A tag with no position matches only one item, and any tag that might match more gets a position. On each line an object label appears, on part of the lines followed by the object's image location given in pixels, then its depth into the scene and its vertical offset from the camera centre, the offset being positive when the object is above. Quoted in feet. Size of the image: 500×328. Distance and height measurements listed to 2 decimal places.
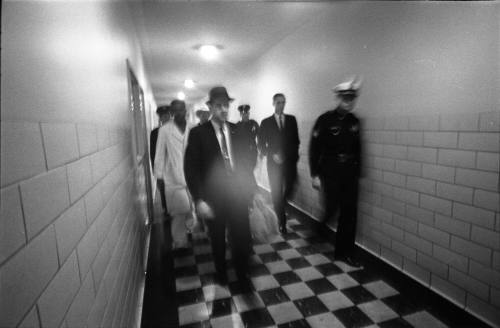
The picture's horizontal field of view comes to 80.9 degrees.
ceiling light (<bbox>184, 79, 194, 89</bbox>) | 28.73 +4.44
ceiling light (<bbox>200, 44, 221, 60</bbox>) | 16.47 +4.41
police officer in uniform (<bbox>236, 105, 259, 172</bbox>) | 14.44 +0.01
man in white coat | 9.74 -1.24
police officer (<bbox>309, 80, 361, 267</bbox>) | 8.67 -1.11
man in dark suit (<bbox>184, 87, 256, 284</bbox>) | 7.53 -1.33
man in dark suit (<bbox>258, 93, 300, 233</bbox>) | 11.78 -1.10
